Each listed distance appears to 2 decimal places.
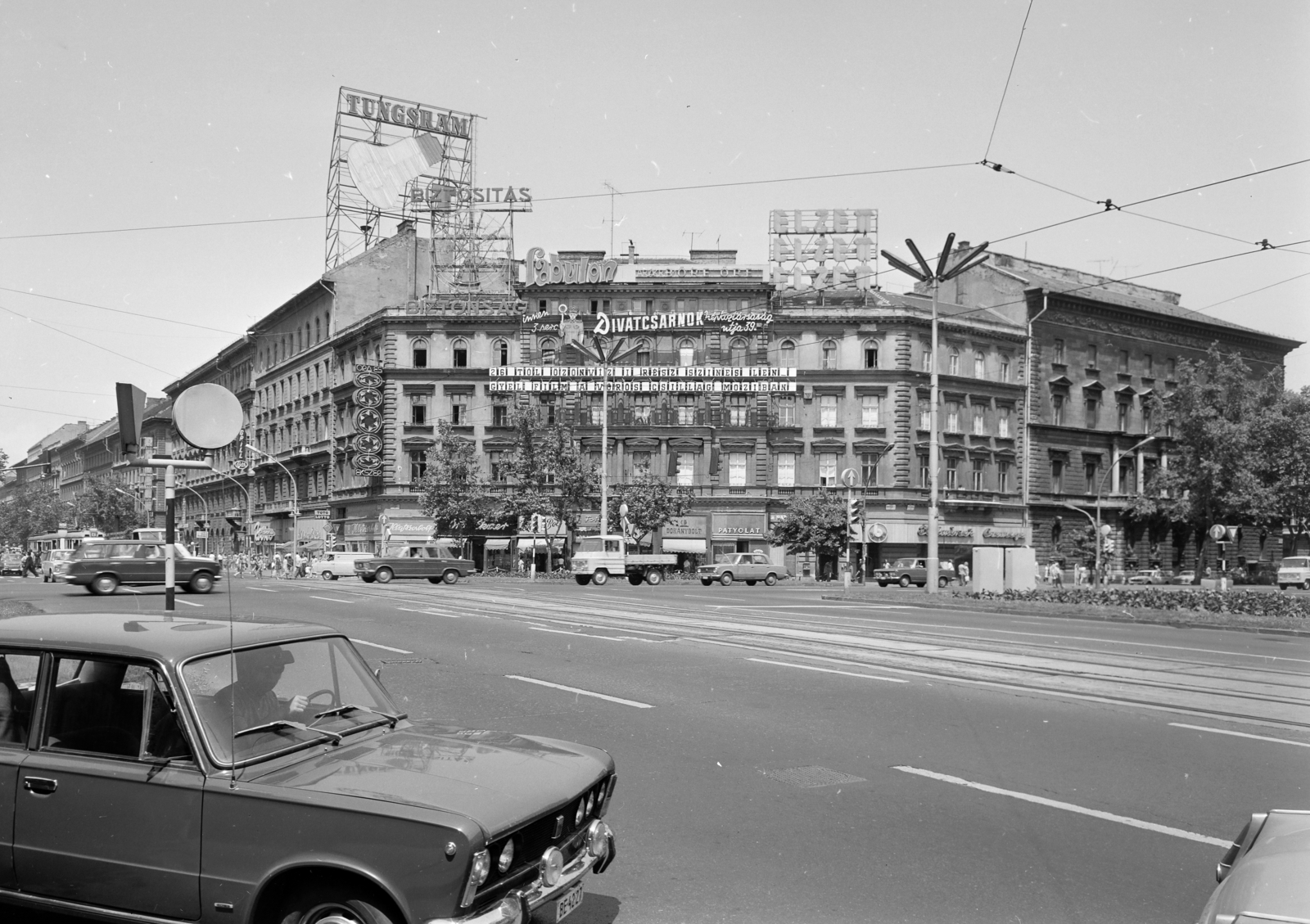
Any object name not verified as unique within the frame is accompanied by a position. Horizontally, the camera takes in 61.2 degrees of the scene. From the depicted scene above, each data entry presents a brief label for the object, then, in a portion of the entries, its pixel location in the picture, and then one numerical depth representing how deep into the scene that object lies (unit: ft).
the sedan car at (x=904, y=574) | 167.12
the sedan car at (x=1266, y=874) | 8.88
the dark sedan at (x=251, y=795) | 12.35
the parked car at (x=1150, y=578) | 187.21
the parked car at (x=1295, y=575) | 173.06
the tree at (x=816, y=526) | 183.32
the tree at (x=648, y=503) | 180.34
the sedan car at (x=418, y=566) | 140.87
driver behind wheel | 14.25
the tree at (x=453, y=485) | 185.98
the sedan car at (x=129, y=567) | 97.66
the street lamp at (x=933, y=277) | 92.38
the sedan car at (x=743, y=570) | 161.27
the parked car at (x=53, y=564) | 150.30
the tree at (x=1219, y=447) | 188.34
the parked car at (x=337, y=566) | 144.46
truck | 146.30
